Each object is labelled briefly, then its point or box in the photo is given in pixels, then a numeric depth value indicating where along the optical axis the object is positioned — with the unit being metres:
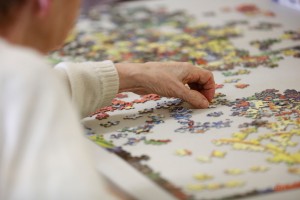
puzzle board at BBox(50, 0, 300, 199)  1.33
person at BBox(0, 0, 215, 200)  1.10
